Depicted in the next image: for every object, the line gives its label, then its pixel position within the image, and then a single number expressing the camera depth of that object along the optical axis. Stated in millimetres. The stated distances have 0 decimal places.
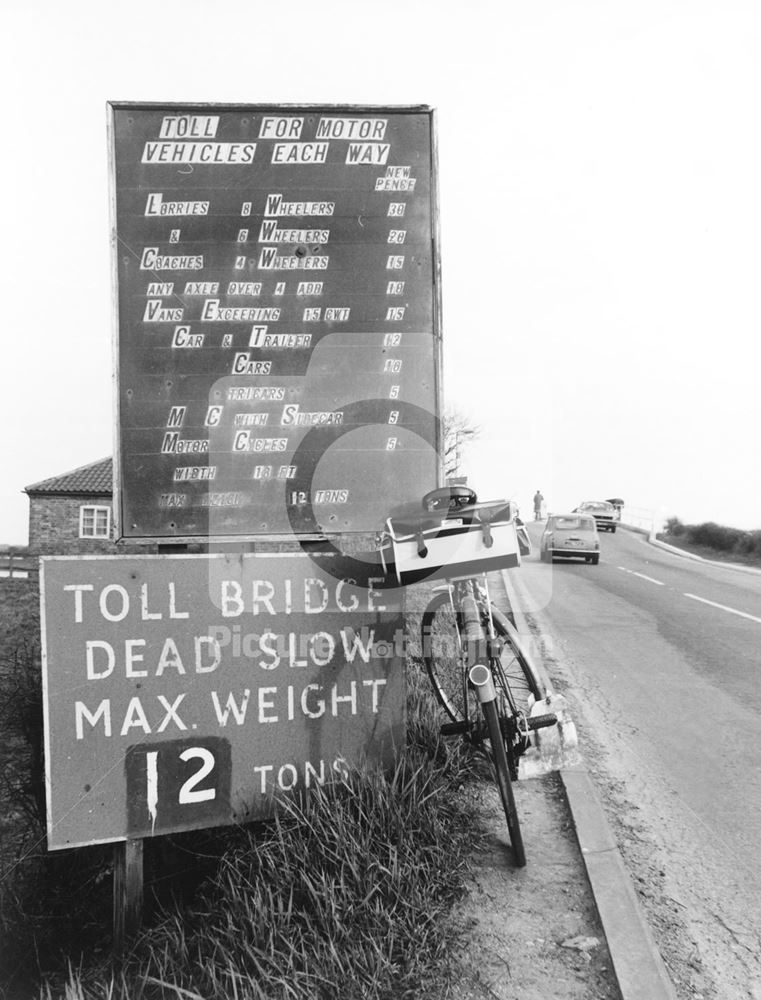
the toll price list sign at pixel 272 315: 3988
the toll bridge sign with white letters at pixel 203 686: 3072
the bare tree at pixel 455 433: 36156
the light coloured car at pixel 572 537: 21953
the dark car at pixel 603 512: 41125
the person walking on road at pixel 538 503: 45331
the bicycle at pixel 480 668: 3275
